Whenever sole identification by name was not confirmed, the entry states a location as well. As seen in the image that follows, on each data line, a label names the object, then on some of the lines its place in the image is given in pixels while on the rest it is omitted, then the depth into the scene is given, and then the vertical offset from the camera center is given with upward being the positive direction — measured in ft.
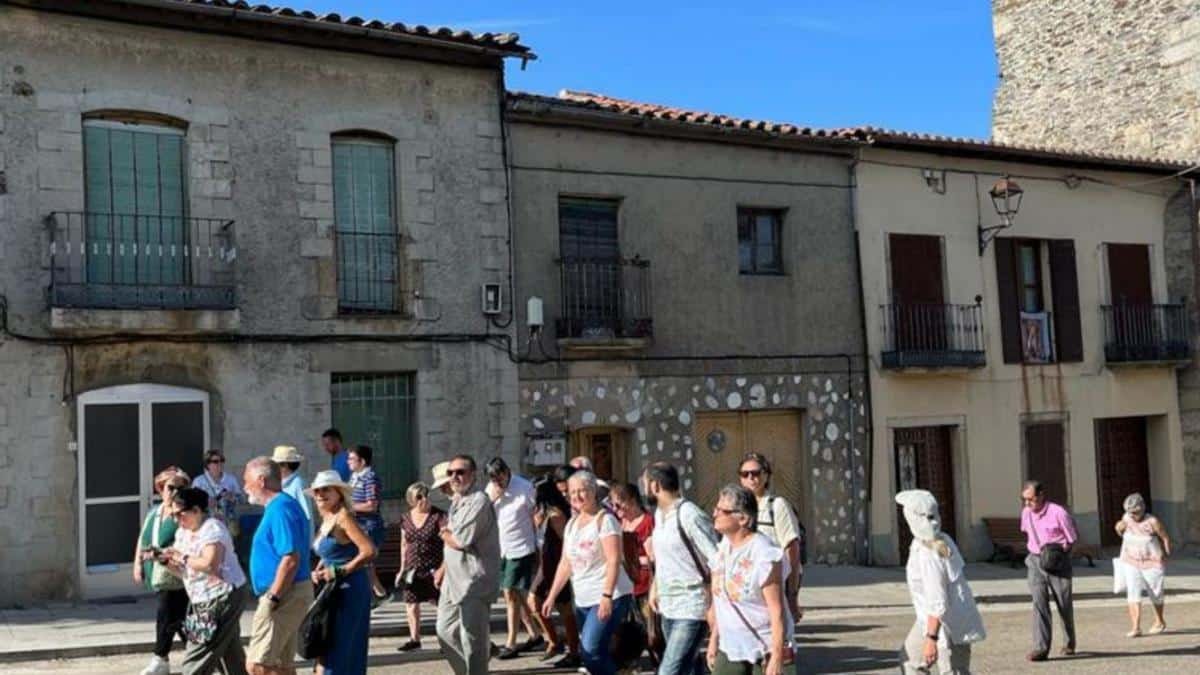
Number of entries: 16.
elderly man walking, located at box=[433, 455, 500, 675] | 28.78 -3.47
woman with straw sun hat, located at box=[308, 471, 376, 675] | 26.76 -2.93
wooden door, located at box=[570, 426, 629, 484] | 56.18 -1.68
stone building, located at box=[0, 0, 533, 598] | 43.96 +5.99
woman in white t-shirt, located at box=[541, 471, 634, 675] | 27.99 -3.36
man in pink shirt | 38.37 -4.37
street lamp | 65.00 +9.32
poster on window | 68.39 +2.76
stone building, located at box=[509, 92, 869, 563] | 54.24 +4.55
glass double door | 44.91 -1.15
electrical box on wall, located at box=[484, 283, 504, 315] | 52.19 +4.46
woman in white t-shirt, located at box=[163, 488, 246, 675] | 25.81 -2.92
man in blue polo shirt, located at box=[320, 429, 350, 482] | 45.47 -0.98
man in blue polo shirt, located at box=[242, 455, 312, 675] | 25.55 -2.85
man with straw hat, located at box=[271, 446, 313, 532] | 30.09 -0.97
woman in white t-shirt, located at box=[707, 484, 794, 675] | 21.72 -3.09
